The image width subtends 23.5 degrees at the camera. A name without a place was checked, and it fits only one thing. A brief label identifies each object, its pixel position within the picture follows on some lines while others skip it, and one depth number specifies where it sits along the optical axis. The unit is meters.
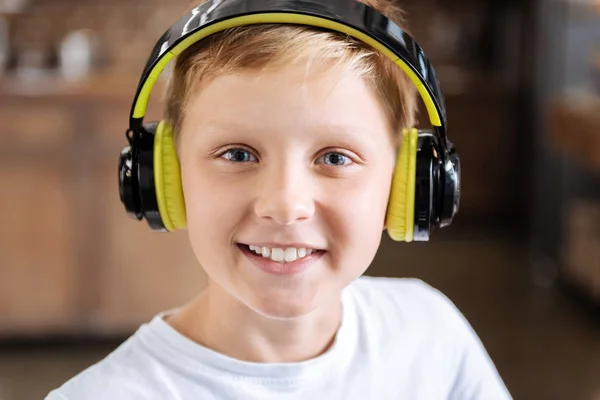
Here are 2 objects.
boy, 0.82
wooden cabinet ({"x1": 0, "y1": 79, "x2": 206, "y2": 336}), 3.27
